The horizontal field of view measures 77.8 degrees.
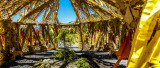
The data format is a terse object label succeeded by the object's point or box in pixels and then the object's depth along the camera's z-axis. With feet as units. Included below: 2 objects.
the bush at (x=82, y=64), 13.69
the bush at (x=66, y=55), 18.70
